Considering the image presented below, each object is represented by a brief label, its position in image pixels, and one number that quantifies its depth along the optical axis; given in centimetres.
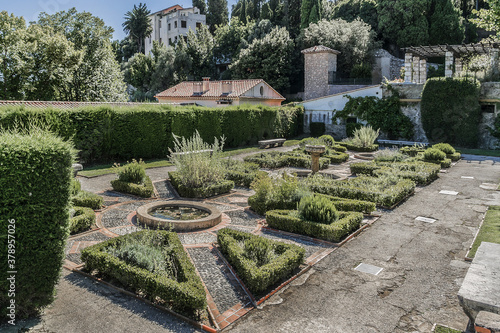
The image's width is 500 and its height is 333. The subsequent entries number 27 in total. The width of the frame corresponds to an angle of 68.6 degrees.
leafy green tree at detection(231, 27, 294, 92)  3862
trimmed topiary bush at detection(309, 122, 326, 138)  2852
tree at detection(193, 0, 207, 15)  6459
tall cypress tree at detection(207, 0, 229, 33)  6203
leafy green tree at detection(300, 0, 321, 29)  4050
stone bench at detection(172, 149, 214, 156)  1123
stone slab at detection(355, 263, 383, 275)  619
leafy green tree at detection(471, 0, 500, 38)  1311
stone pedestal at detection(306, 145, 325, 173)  1305
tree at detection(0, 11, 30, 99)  2045
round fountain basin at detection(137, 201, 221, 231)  781
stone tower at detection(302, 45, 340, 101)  3469
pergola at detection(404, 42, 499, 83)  2302
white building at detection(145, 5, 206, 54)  6081
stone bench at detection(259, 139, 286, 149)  2202
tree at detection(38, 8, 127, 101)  2497
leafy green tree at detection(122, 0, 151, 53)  5922
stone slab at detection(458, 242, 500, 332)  411
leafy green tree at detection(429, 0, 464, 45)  3547
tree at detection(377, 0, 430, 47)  3606
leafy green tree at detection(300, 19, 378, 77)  3662
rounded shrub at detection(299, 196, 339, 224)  795
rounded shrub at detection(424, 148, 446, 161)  1612
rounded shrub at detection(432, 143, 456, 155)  1830
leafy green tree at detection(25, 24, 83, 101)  2145
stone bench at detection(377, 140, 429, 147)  2349
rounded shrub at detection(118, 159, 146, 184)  1109
